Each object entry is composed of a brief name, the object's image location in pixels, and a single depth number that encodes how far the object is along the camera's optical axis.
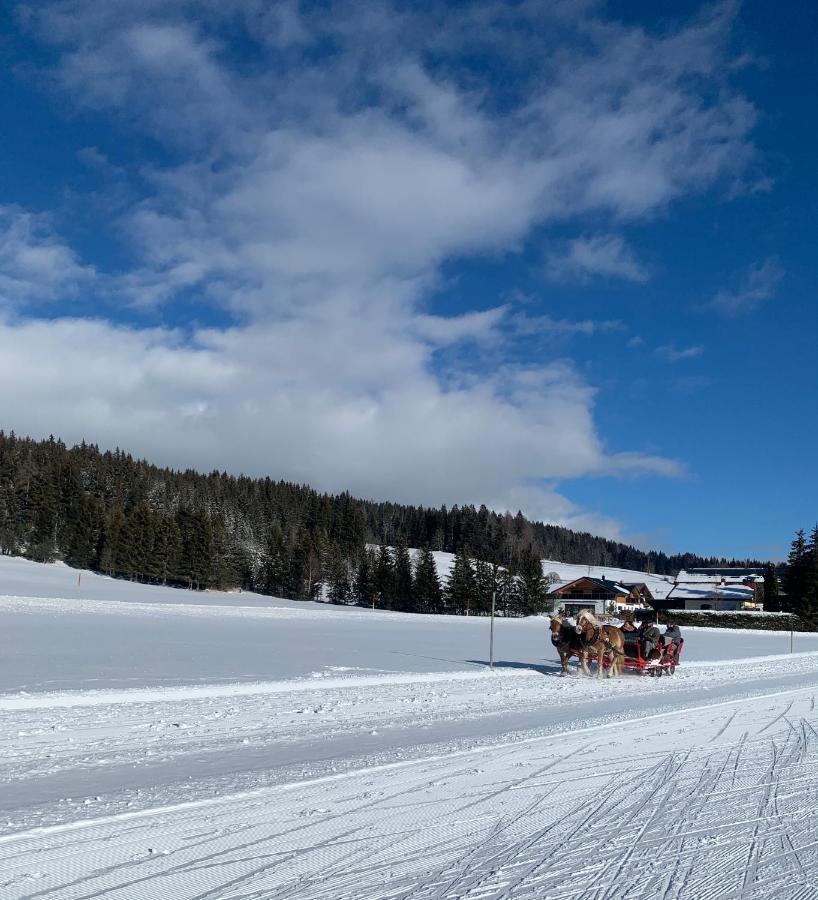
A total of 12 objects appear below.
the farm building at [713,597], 89.88
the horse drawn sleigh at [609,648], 20.11
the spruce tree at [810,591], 74.81
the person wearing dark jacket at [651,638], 21.31
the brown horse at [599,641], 20.00
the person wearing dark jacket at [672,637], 21.83
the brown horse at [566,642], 20.48
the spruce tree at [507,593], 80.06
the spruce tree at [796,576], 80.69
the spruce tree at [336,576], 87.70
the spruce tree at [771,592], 86.44
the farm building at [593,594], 90.06
